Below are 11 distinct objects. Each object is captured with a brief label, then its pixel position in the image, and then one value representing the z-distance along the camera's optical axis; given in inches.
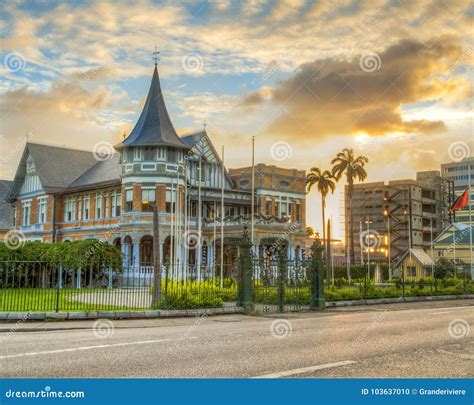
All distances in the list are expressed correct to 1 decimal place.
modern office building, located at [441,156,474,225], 5003.2
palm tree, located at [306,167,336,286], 2630.4
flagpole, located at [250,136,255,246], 1503.4
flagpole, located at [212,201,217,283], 1905.6
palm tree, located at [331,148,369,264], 2630.4
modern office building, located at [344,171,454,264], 4183.1
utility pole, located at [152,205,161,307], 852.1
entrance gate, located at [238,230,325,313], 875.4
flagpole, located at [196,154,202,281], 1610.5
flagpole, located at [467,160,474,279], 1869.1
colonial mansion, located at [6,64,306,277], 1950.1
